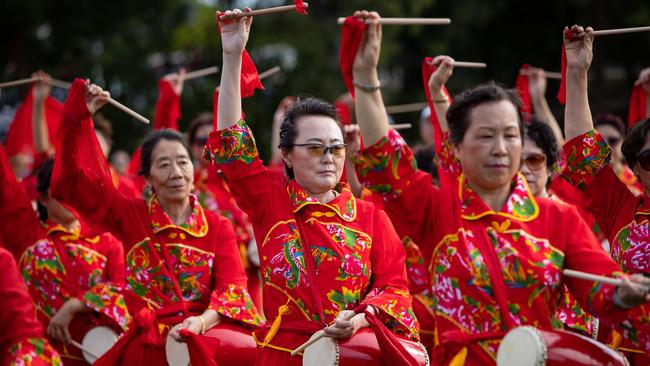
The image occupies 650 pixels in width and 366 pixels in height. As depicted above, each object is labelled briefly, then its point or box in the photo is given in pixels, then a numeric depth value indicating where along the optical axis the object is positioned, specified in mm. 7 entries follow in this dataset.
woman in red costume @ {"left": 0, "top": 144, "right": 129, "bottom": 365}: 12195
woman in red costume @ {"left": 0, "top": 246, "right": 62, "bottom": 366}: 11094
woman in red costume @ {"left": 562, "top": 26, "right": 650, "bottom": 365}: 8555
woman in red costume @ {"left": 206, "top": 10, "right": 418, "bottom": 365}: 8578
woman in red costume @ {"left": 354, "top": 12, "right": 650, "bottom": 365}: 7344
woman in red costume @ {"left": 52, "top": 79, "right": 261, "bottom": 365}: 10477
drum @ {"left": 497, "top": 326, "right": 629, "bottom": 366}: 6816
